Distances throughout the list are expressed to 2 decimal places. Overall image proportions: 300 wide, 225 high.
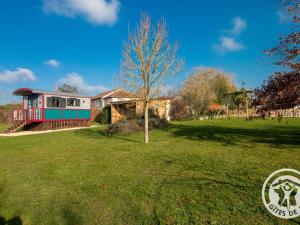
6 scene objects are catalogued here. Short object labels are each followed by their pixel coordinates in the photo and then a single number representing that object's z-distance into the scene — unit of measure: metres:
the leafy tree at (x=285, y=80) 6.32
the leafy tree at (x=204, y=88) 31.16
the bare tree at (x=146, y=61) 9.28
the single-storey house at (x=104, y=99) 29.05
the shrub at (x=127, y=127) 13.29
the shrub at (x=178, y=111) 24.66
